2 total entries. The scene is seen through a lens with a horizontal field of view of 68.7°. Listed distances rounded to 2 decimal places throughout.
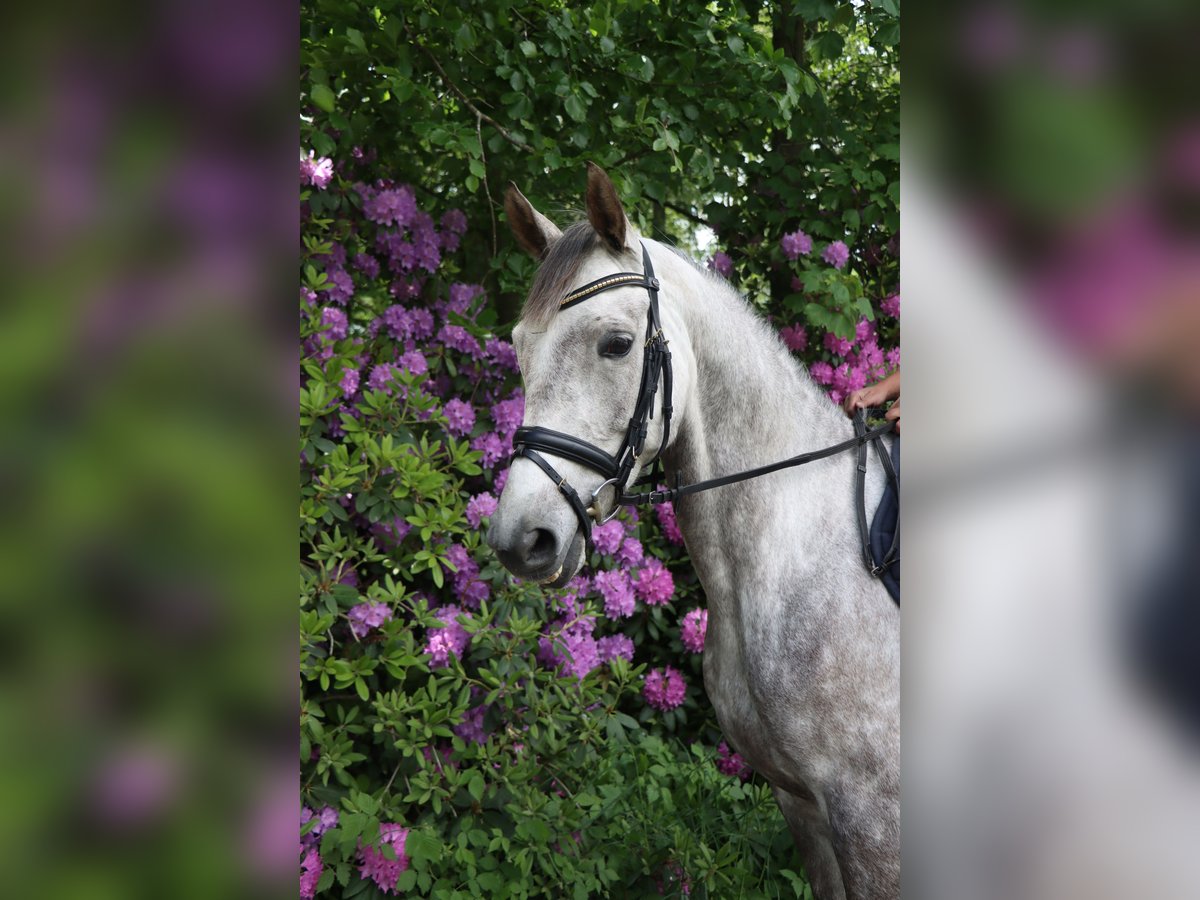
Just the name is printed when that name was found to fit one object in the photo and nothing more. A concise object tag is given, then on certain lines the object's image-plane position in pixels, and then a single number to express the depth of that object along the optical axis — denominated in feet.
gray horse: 6.03
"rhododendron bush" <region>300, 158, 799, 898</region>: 8.41
